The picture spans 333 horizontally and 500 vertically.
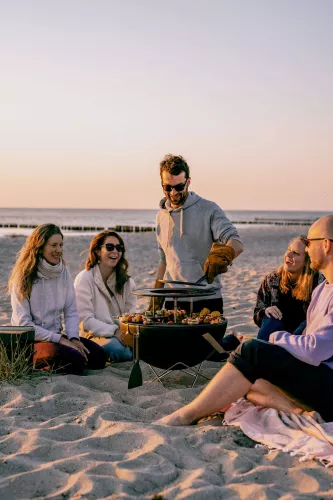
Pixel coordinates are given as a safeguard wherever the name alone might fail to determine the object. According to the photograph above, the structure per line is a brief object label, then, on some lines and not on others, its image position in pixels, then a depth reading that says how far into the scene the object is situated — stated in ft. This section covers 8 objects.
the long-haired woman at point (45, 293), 19.14
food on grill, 16.26
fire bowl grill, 15.81
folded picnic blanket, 12.03
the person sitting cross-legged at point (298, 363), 12.72
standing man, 19.06
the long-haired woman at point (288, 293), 18.28
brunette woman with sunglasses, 21.06
